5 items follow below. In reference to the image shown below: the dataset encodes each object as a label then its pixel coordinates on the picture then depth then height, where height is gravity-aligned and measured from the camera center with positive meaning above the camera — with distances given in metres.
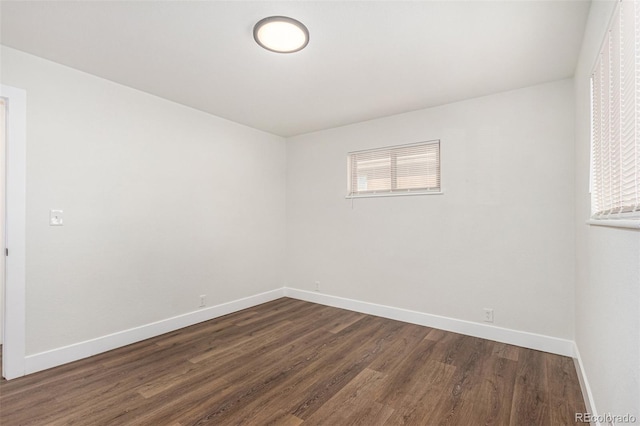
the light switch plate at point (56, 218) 2.51 -0.03
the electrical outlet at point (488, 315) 3.09 -1.07
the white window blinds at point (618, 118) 1.06 +0.44
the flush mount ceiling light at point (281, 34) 1.95 +1.28
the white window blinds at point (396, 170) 3.54 +0.58
